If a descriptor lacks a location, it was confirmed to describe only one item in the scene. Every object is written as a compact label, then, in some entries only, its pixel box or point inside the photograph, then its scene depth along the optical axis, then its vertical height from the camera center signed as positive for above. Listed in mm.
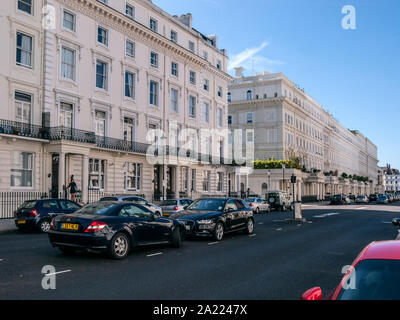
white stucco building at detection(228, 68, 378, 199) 68062 +9815
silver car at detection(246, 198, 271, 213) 36000 -2127
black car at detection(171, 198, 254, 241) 14203 -1318
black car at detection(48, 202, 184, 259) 9992 -1225
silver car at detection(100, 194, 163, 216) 20505 -960
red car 3463 -856
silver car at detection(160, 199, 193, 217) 22812 -1372
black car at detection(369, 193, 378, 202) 75000 -3068
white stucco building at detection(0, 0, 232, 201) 25219 +6529
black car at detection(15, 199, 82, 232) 17562 -1389
